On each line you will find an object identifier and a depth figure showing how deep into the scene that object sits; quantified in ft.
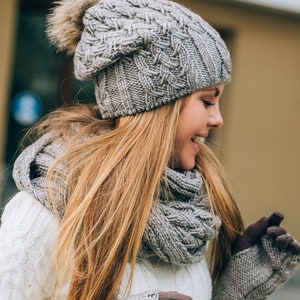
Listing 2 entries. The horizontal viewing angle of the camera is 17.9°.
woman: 8.44
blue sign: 29.51
